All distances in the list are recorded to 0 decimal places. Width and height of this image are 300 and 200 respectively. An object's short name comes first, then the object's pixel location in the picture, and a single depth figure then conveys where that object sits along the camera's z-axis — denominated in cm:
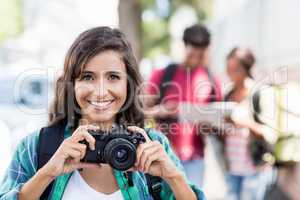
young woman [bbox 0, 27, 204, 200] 194
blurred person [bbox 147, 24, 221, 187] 416
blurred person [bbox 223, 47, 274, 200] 431
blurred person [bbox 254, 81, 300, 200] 288
